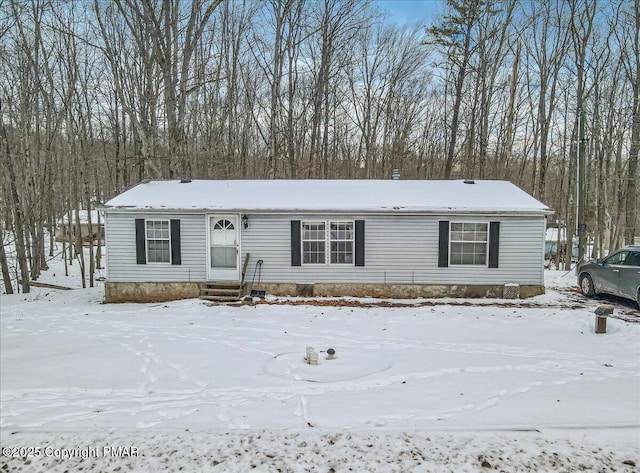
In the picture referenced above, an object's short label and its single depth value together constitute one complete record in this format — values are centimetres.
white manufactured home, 1071
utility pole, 1311
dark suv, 901
